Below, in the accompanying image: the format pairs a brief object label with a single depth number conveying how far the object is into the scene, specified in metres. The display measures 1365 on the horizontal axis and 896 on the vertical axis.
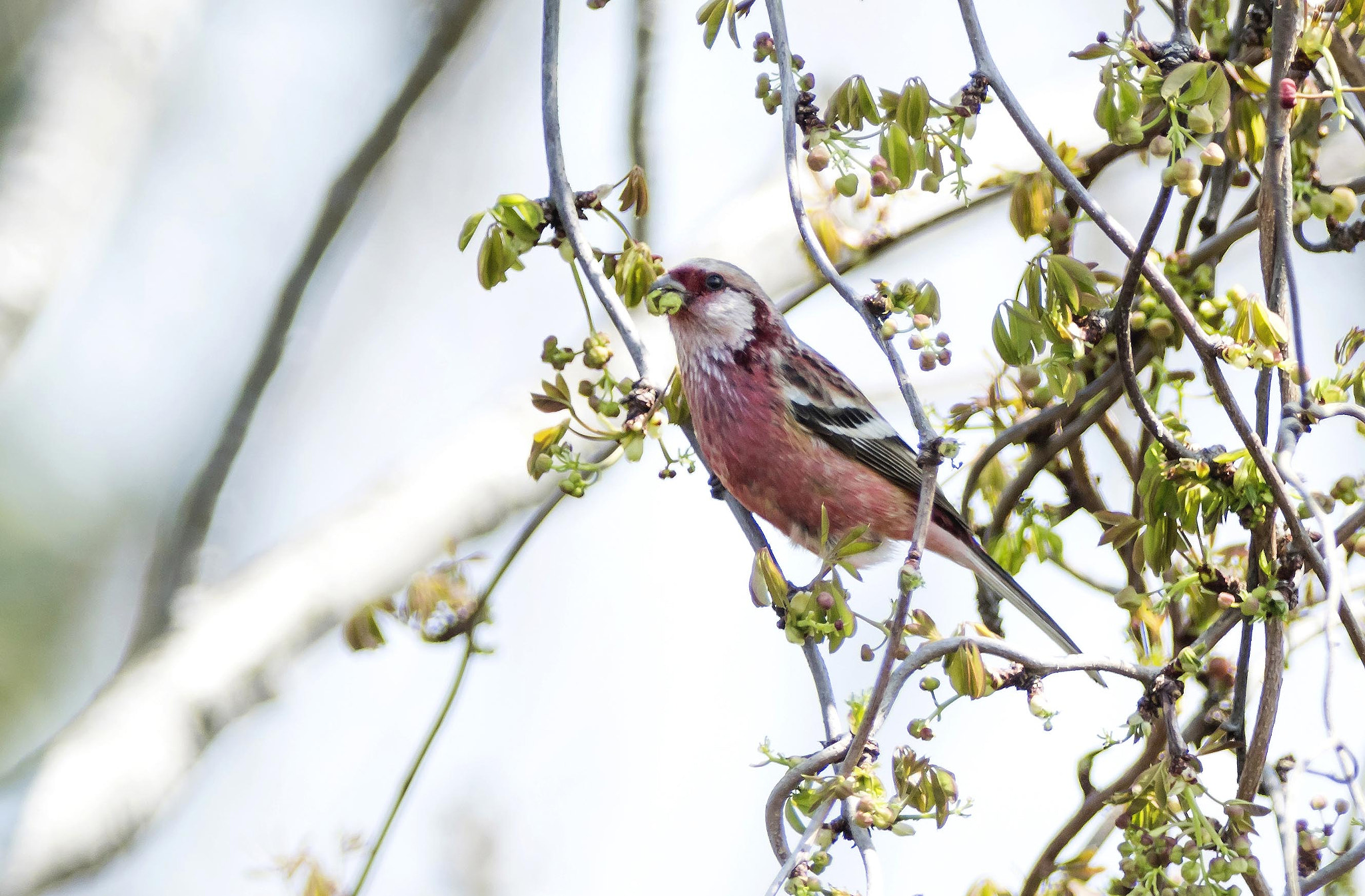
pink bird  8.00
